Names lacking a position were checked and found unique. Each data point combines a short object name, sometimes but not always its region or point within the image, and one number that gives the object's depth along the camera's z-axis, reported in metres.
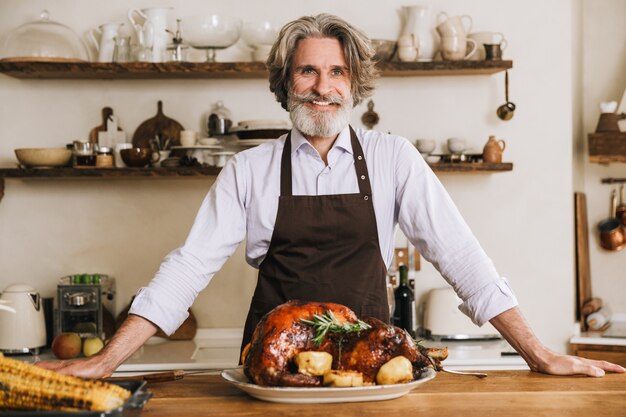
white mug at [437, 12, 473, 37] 3.71
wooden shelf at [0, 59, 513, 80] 3.63
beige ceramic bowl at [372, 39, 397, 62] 3.69
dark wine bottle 3.74
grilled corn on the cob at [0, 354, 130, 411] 1.33
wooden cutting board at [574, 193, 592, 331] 4.07
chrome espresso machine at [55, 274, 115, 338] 3.61
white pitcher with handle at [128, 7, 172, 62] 3.70
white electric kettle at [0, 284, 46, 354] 3.55
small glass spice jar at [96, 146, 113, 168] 3.70
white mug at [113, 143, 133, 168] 3.76
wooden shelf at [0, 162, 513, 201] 3.63
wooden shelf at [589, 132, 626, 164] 3.85
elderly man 2.30
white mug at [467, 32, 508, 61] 3.77
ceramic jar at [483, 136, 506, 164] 3.74
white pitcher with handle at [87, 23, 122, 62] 3.74
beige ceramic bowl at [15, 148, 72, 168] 3.68
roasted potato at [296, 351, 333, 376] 1.51
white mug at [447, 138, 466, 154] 3.76
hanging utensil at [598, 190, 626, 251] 4.09
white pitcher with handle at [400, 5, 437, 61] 3.78
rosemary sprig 1.54
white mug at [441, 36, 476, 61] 3.71
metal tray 1.31
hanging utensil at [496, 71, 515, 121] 3.82
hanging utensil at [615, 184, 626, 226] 4.10
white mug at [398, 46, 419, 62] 3.69
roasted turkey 1.52
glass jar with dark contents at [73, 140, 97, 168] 3.68
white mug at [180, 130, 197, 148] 3.73
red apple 3.42
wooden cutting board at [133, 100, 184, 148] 3.88
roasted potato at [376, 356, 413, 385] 1.52
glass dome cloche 3.67
